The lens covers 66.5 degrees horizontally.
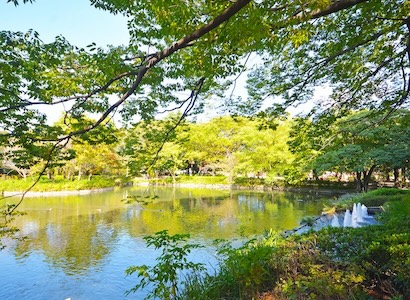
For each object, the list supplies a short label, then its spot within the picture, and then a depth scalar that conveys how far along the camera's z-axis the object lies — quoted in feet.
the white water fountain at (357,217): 27.86
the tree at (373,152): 49.06
